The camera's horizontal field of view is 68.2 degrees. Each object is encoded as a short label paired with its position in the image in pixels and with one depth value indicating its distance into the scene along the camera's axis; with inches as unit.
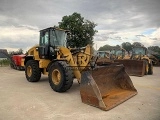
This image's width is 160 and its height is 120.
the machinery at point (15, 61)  387.1
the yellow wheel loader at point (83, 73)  128.8
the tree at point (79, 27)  684.0
